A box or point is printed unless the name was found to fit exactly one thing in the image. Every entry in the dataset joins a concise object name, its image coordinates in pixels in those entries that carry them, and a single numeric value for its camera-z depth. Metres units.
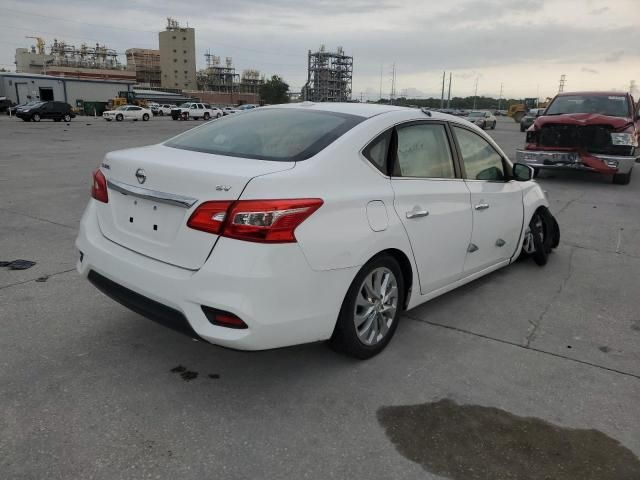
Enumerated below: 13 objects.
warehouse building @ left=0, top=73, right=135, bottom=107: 61.84
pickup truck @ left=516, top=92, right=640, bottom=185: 11.07
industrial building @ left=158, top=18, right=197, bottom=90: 143.12
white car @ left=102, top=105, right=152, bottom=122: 44.38
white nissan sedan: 2.65
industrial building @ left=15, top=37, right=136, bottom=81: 122.75
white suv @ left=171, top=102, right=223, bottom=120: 51.44
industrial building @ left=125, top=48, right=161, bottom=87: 157.25
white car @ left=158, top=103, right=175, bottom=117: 62.16
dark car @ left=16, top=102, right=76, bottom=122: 36.97
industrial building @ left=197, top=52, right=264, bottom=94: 151.50
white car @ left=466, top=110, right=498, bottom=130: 41.49
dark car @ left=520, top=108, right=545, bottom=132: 38.56
